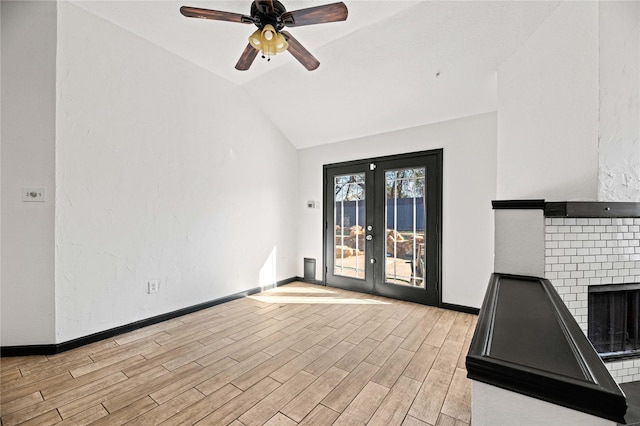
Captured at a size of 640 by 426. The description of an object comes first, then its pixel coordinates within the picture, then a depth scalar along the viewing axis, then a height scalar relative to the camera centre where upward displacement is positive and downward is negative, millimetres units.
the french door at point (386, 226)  3496 -195
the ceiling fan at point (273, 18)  1742 +1362
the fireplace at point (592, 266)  1724 -356
